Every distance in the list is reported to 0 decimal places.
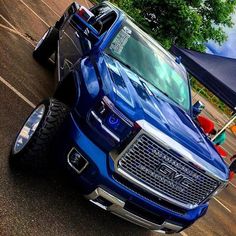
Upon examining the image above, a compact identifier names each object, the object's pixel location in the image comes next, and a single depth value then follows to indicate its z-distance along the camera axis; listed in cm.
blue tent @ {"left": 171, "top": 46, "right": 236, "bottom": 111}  994
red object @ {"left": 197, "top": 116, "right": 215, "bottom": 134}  1019
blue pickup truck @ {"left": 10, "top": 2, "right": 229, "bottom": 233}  388
